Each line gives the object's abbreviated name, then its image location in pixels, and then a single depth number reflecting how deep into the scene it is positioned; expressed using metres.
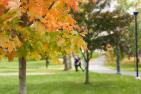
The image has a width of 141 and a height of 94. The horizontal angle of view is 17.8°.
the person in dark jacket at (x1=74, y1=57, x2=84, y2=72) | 41.45
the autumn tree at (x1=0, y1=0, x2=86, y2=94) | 4.95
